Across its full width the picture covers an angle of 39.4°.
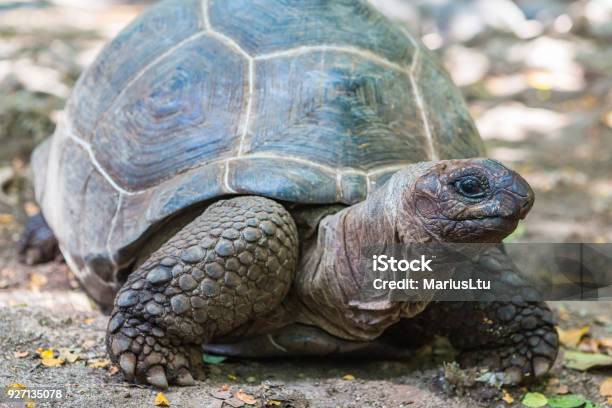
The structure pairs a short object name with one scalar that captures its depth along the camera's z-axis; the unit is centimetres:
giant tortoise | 315
